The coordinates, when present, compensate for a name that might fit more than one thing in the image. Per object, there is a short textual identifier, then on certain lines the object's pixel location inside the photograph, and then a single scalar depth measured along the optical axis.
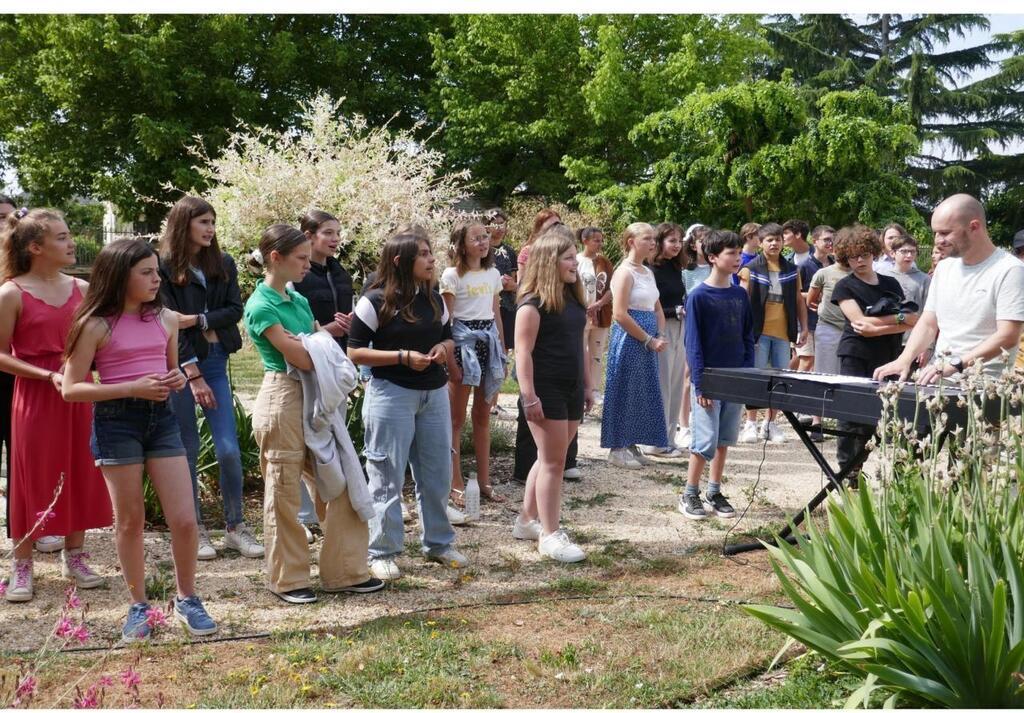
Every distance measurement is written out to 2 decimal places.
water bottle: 6.77
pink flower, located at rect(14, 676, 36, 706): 2.82
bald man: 5.07
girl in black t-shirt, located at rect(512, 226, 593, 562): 5.77
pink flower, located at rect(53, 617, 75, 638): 2.94
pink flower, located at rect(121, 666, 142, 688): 2.84
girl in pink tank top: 4.46
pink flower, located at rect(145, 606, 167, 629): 3.29
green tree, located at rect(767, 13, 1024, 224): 46.12
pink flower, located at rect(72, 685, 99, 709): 2.75
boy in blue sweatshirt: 6.67
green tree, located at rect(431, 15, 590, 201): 34.69
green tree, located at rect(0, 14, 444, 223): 30.22
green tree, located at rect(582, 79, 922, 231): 26.80
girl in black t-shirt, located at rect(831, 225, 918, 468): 6.71
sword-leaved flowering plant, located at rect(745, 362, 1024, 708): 3.27
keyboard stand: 5.63
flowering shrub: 7.90
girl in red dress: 5.19
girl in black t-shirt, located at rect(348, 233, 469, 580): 5.53
